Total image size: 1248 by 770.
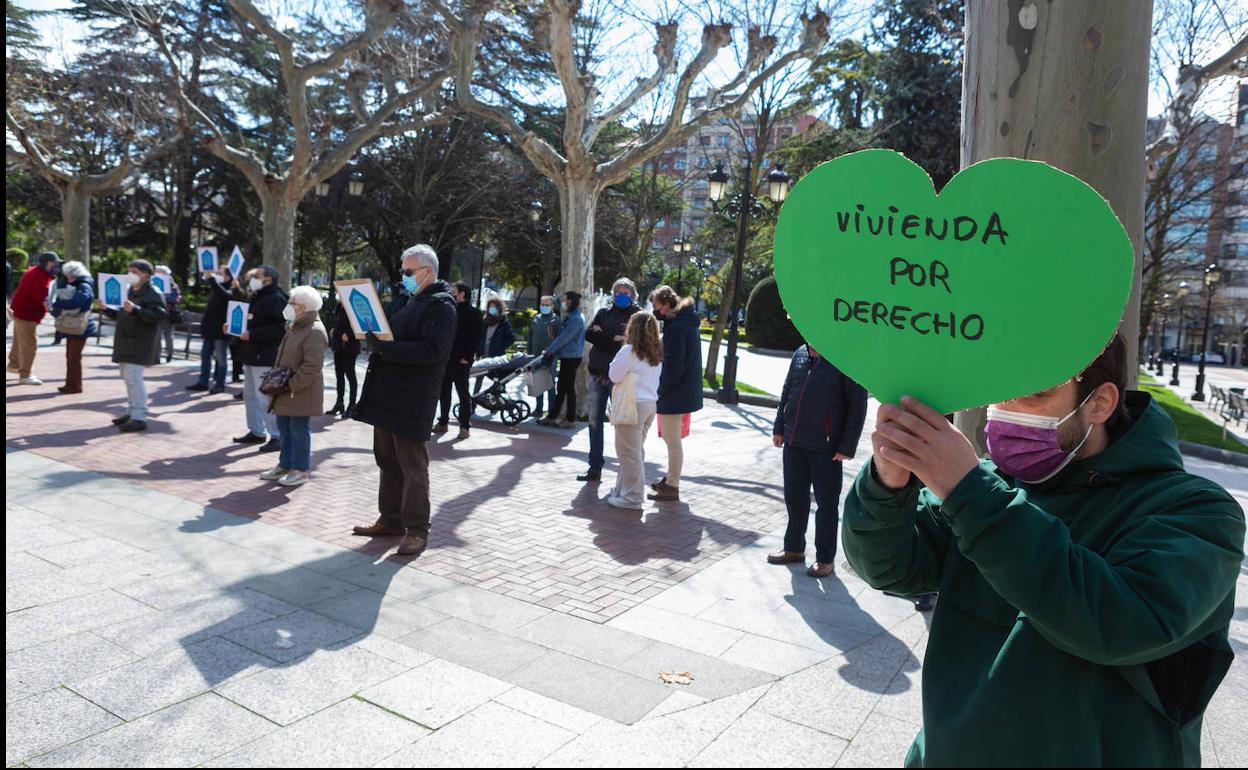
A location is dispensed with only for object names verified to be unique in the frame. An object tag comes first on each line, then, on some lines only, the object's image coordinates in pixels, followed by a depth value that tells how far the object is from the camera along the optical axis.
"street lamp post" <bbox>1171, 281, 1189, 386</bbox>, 35.38
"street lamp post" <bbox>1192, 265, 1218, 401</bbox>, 29.20
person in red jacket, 11.68
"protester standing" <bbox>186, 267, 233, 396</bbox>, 12.30
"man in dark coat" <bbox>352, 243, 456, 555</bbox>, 5.76
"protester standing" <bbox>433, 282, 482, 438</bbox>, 10.60
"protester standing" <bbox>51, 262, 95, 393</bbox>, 11.43
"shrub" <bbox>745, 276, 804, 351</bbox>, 31.17
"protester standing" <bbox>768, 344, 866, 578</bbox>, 5.72
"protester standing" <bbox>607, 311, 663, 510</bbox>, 7.40
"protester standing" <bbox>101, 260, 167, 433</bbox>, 9.16
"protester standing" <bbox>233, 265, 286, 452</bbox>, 9.04
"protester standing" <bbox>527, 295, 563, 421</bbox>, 12.21
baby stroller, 11.71
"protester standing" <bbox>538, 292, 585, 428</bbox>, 11.36
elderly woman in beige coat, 7.29
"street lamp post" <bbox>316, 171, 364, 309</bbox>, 24.19
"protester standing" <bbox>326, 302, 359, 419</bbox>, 10.38
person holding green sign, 1.22
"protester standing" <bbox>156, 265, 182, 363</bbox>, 11.03
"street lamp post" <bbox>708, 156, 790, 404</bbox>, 16.84
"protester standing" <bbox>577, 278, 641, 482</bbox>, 8.65
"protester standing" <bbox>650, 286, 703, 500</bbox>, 7.55
